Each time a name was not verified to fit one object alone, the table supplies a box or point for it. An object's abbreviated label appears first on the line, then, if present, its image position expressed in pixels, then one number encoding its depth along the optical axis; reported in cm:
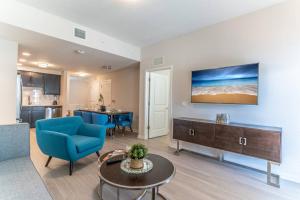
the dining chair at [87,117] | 494
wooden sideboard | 226
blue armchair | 243
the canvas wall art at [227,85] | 266
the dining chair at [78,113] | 537
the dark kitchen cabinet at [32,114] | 574
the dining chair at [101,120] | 457
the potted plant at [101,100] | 719
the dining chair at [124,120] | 516
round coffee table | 144
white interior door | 497
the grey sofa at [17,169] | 121
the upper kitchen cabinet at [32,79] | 591
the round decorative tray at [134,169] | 167
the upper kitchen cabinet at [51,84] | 643
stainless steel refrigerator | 343
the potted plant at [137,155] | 169
